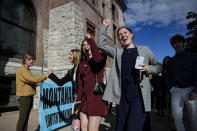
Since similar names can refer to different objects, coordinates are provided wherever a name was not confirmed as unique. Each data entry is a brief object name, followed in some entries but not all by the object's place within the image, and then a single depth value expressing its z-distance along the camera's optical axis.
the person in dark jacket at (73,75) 2.81
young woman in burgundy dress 1.93
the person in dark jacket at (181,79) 2.51
